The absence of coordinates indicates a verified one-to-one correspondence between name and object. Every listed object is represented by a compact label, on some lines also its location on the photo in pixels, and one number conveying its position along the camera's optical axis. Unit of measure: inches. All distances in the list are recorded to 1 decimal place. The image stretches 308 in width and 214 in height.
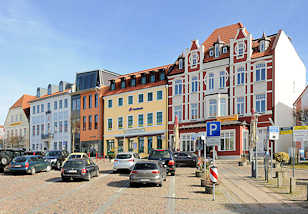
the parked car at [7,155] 802.4
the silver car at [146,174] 507.5
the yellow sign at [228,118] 1196.8
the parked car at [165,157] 687.1
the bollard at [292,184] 453.1
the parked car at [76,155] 844.0
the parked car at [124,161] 738.0
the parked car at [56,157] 875.8
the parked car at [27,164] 714.1
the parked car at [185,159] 930.6
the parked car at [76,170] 590.6
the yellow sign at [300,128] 569.4
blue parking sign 499.2
